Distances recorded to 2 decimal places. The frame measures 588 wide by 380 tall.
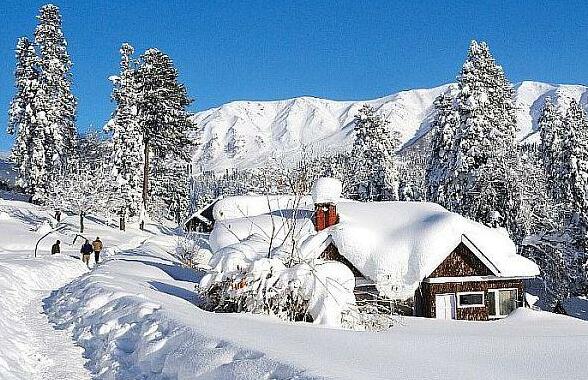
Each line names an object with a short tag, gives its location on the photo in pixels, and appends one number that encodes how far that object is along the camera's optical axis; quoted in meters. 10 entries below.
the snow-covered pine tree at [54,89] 50.41
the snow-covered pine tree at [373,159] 49.16
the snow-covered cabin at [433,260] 22.09
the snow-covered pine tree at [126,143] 46.00
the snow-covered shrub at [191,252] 31.03
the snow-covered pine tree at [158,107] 50.84
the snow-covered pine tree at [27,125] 48.94
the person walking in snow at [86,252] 28.05
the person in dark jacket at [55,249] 29.94
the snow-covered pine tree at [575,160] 37.00
